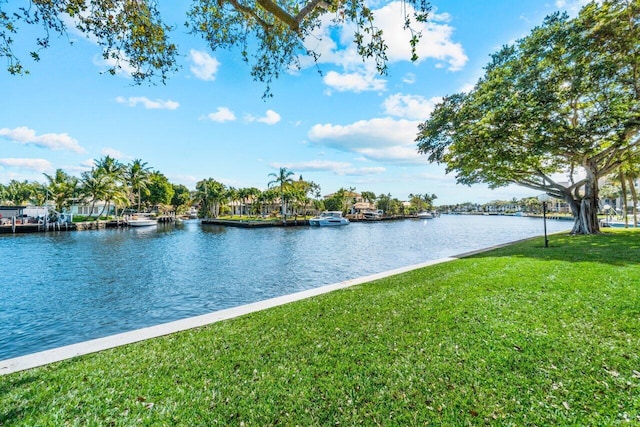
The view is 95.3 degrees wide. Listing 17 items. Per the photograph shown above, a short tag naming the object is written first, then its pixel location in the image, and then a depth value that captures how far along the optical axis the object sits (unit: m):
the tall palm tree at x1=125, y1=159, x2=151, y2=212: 58.47
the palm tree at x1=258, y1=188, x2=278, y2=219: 66.06
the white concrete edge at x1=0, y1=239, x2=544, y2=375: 4.14
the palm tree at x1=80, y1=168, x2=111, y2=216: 43.41
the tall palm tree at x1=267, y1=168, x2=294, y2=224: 55.41
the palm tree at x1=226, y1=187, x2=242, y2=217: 75.75
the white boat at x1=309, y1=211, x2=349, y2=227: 55.19
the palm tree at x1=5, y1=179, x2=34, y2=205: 68.50
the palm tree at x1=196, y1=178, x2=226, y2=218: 69.12
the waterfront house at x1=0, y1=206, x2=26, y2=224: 50.38
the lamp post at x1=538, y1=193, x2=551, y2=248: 12.98
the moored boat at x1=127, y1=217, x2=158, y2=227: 49.62
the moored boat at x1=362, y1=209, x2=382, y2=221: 78.38
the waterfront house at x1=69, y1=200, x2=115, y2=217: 57.25
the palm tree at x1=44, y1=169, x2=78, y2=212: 46.53
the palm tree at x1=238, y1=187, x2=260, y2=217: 74.69
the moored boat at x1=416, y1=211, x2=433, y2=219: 103.49
